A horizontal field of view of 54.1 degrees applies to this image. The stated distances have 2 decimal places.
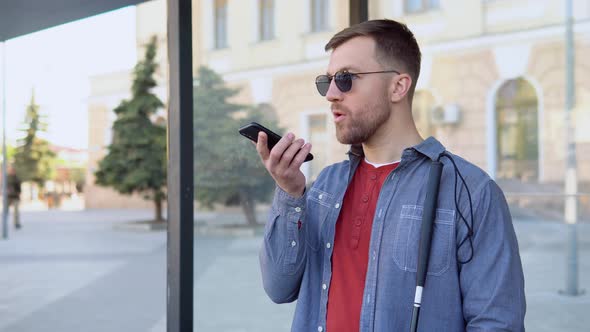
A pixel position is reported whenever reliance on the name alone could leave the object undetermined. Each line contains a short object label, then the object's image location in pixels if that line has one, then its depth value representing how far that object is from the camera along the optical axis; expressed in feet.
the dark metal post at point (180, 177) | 8.19
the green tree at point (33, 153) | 102.27
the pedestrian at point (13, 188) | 51.72
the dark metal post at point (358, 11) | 10.34
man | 5.21
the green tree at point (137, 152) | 56.85
